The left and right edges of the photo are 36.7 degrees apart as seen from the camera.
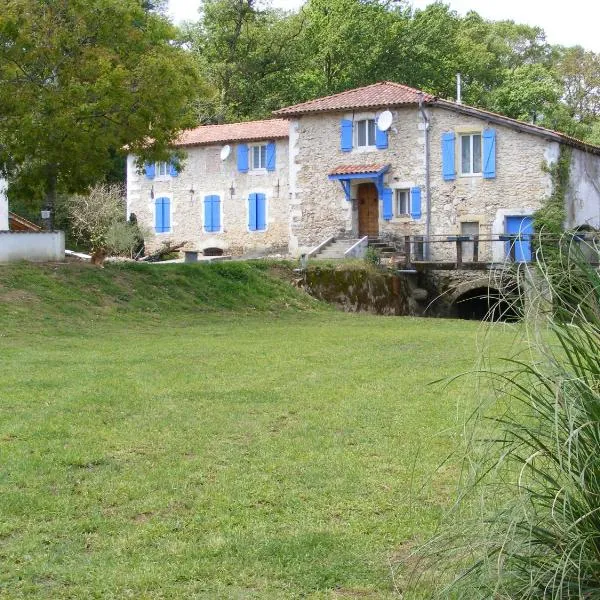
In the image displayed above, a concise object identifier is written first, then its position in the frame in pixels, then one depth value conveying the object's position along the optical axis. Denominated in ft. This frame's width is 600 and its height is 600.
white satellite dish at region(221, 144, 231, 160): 101.24
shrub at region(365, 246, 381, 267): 80.38
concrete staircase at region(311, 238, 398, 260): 87.51
